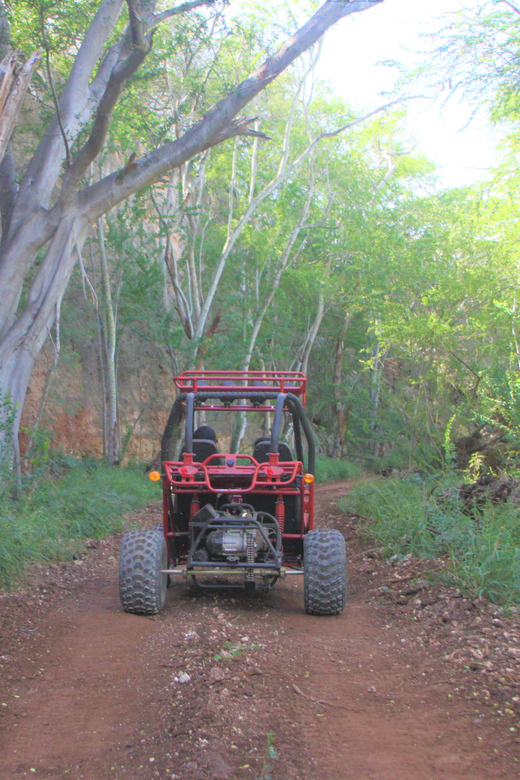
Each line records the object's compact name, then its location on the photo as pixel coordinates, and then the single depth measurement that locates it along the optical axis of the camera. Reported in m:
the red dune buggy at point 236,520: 5.45
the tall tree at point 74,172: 9.22
